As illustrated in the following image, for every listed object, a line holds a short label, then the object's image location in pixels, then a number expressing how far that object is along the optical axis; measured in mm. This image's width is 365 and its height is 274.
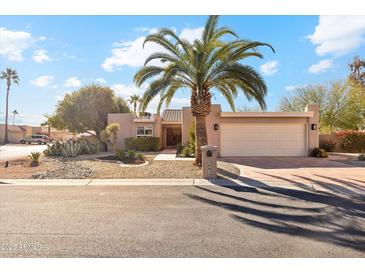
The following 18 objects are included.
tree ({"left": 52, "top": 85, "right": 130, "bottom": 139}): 24422
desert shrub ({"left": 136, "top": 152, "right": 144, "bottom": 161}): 14797
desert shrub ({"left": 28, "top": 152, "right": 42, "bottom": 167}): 13078
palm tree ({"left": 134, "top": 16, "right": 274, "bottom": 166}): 10969
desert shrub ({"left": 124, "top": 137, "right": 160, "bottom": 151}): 21828
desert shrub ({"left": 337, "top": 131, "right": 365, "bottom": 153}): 19328
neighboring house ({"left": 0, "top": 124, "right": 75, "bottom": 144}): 45594
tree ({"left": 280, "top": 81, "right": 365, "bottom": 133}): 23609
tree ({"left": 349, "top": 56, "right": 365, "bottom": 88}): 28039
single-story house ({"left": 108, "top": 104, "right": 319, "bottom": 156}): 16406
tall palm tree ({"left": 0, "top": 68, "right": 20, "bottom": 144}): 48081
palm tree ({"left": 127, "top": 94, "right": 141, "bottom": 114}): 54553
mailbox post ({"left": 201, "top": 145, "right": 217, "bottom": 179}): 9758
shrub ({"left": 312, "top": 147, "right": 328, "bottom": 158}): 15769
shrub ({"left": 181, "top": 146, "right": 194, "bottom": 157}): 16133
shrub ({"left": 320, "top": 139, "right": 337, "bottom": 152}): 19453
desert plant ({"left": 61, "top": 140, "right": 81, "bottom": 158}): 16125
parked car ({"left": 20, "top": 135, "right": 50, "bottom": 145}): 40375
